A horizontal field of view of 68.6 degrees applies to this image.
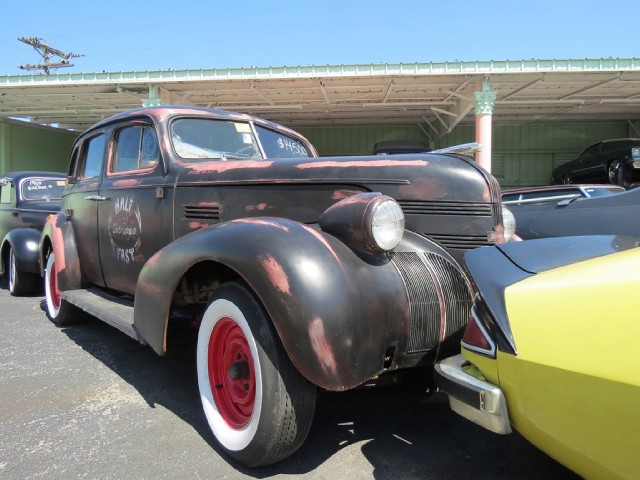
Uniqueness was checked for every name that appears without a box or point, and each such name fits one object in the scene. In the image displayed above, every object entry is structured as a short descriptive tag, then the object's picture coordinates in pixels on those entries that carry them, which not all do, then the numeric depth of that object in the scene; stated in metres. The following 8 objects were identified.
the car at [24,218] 5.90
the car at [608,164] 10.90
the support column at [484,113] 11.41
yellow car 1.20
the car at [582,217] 4.71
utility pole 29.03
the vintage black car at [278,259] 1.92
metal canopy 11.23
